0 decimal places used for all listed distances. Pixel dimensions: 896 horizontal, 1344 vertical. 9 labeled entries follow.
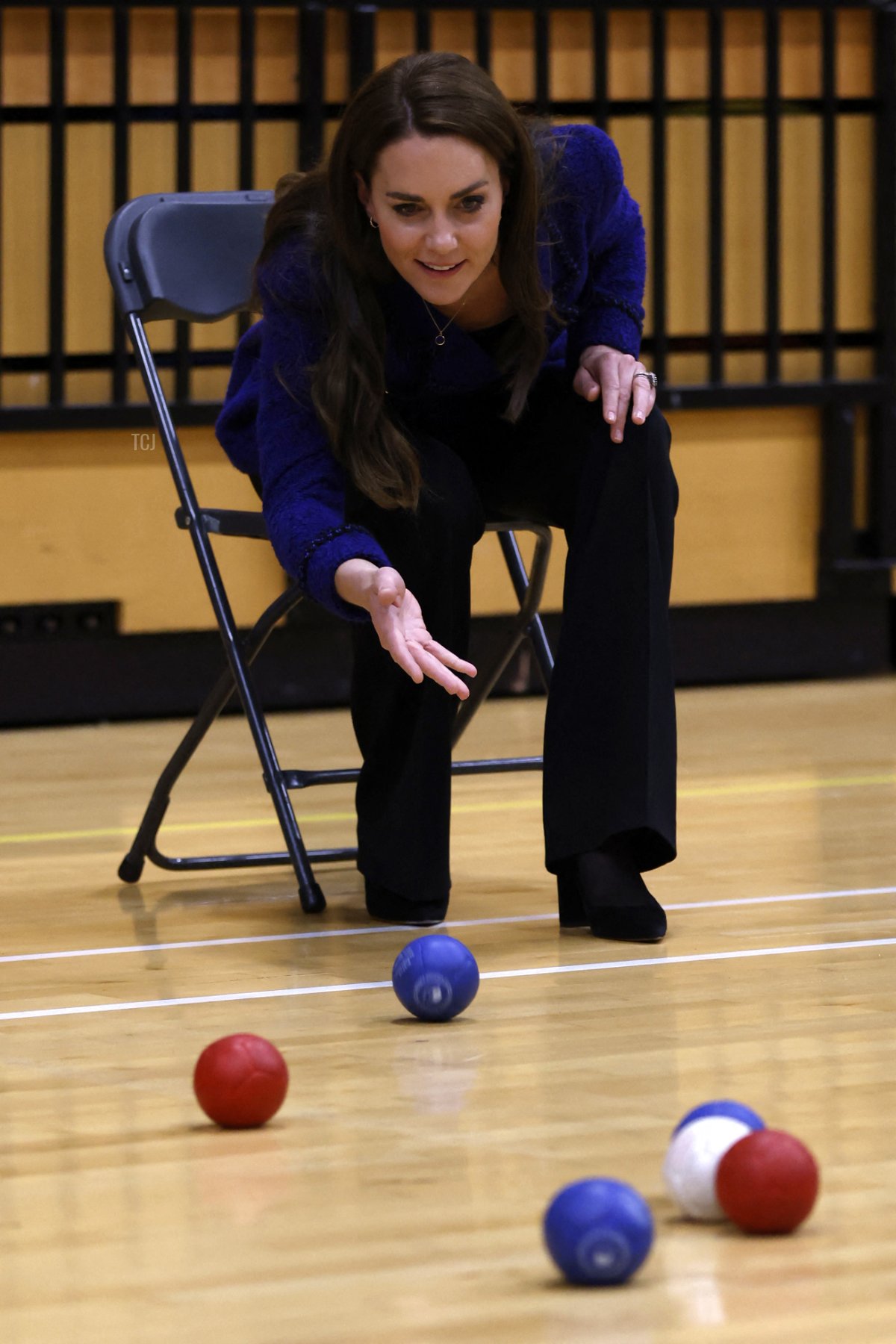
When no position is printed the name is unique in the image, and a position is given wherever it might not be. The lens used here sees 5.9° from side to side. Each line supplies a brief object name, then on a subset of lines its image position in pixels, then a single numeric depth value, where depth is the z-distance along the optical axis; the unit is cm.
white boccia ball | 771
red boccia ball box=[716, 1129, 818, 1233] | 766
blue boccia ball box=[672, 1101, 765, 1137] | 780
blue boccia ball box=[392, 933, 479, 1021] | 846
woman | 887
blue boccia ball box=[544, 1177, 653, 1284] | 755
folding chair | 937
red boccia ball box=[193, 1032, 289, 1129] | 802
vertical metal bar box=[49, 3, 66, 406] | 1351
